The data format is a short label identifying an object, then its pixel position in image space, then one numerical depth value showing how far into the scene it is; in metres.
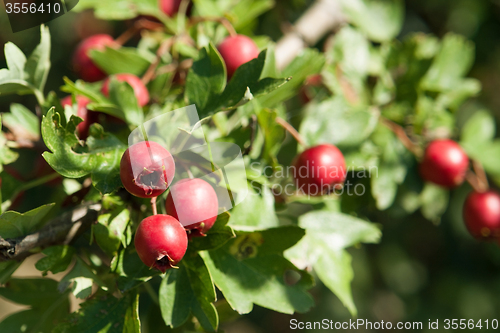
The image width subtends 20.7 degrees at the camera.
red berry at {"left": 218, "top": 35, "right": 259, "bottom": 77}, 0.31
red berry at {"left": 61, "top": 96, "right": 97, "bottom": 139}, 0.29
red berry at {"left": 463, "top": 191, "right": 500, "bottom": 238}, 0.33
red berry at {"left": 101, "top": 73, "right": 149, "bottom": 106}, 0.30
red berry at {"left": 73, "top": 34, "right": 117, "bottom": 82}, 0.32
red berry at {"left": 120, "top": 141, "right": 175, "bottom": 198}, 0.26
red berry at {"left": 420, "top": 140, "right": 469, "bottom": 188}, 0.32
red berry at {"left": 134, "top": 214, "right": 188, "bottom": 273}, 0.26
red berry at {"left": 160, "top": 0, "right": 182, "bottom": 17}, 0.34
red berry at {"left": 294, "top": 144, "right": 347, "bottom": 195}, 0.29
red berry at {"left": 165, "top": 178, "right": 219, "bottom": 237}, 0.26
